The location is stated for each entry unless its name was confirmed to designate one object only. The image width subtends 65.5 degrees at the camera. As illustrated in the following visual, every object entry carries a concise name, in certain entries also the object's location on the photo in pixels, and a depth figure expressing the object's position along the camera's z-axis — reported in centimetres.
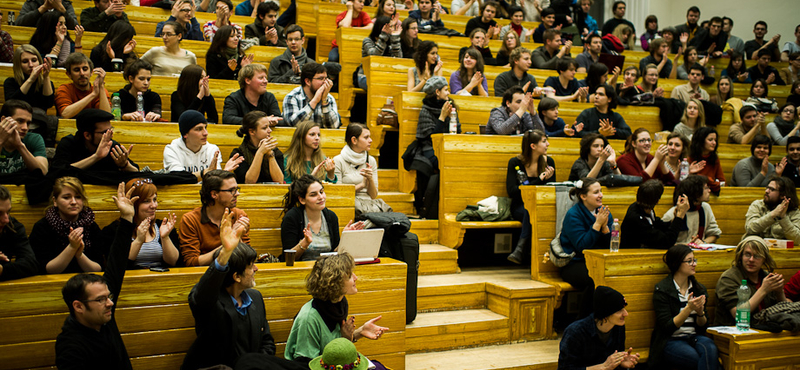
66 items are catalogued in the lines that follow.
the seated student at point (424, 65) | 557
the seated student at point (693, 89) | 677
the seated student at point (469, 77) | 570
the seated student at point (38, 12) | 520
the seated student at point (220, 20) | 561
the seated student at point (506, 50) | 654
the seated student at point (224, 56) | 512
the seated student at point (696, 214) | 439
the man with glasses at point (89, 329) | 235
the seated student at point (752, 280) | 382
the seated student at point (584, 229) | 408
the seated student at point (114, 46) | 484
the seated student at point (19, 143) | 316
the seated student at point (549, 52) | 679
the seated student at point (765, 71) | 817
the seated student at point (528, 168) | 471
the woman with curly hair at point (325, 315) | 276
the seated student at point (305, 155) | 400
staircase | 369
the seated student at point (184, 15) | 565
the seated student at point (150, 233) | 299
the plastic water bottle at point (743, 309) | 375
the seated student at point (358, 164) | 432
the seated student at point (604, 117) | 556
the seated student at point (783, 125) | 652
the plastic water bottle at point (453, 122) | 507
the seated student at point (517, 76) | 589
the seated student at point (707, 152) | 531
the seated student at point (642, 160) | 486
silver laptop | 320
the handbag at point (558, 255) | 417
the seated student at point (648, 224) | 414
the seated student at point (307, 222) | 338
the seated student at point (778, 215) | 461
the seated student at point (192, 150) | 365
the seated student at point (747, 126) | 625
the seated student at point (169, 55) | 502
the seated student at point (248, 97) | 447
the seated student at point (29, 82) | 399
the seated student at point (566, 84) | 604
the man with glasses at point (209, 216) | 315
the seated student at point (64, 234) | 279
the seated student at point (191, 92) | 441
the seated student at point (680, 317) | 362
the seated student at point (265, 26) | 599
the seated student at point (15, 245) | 264
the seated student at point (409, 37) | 618
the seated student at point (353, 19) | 639
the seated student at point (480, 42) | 639
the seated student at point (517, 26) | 756
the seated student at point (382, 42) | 596
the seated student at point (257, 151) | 379
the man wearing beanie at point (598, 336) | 329
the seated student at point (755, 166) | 552
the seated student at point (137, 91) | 432
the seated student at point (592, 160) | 476
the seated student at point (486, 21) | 712
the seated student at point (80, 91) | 402
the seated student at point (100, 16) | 544
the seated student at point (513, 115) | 513
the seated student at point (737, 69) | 796
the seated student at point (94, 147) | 330
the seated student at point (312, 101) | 467
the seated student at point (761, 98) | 709
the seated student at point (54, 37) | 484
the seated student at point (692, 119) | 603
